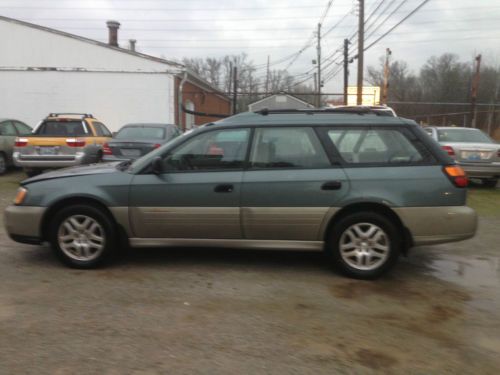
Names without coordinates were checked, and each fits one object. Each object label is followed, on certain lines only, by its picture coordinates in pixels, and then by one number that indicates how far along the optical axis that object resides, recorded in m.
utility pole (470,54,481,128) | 20.77
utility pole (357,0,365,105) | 21.86
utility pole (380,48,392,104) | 24.00
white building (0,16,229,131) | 17.86
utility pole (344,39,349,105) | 29.45
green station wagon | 4.43
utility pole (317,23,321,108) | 42.36
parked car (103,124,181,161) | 9.83
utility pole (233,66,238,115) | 19.16
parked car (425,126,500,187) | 10.29
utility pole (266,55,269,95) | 49.81
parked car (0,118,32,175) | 11.66
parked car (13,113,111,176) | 9.98
